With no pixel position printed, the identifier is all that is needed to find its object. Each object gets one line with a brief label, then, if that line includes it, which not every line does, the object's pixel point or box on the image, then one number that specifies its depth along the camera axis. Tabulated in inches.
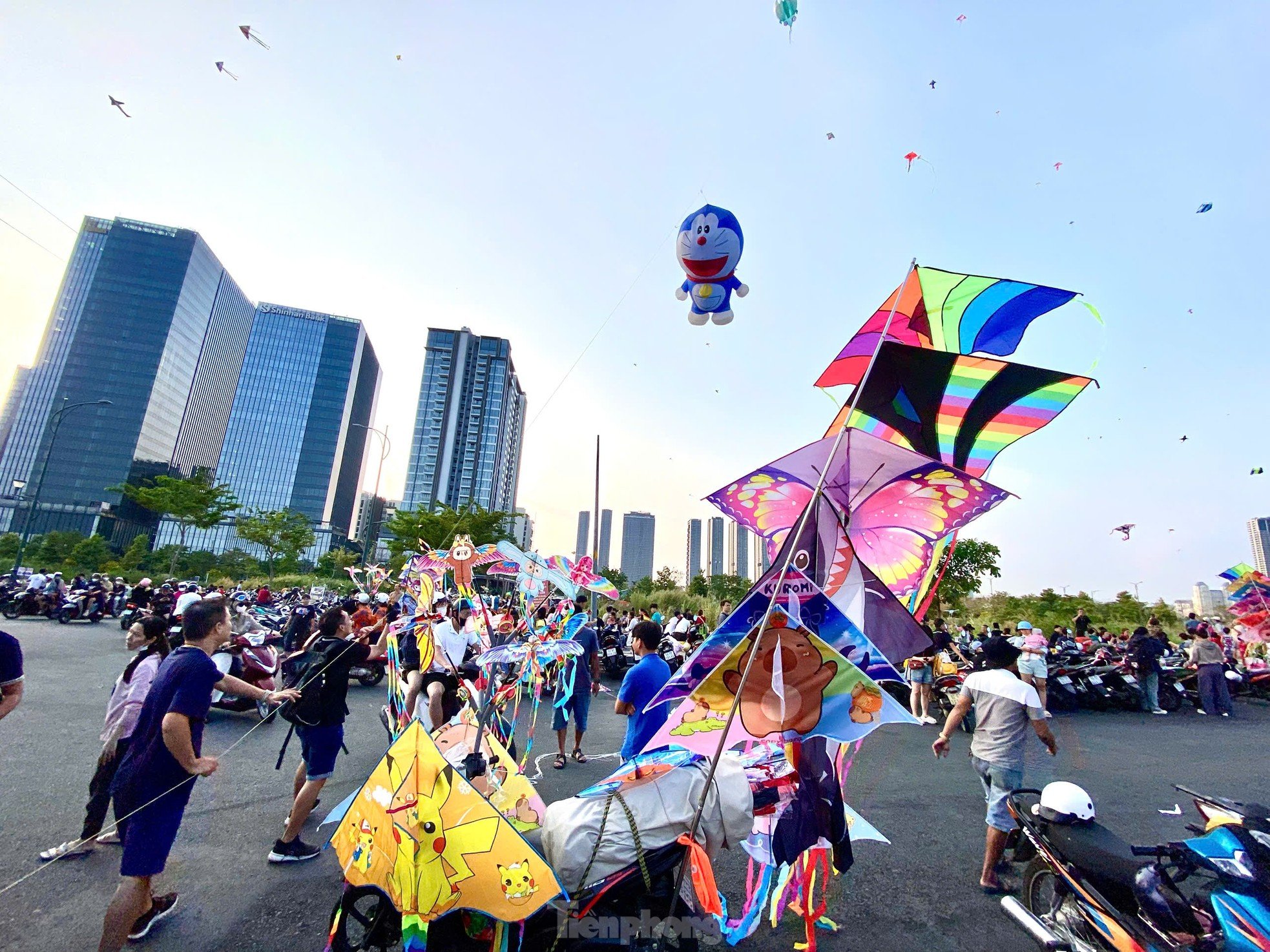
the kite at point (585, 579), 328.9
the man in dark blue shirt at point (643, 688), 139.9
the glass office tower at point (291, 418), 3503.9
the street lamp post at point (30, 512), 811.1
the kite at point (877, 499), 134.6
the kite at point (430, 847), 86.7
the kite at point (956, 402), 137.3
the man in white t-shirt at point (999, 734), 139.6
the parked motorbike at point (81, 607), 600.7
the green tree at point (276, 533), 1341.0
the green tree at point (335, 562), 1881.2
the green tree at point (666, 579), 1393.9
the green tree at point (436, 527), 1222.3
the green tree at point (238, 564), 1654.8
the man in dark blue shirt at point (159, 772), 100.6
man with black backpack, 141.6
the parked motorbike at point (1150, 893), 94.7
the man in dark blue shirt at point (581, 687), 232.2
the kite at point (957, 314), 143.1
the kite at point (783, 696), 97.0
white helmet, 116.2
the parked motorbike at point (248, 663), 278.2
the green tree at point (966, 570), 766.5
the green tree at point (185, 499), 1080.2
